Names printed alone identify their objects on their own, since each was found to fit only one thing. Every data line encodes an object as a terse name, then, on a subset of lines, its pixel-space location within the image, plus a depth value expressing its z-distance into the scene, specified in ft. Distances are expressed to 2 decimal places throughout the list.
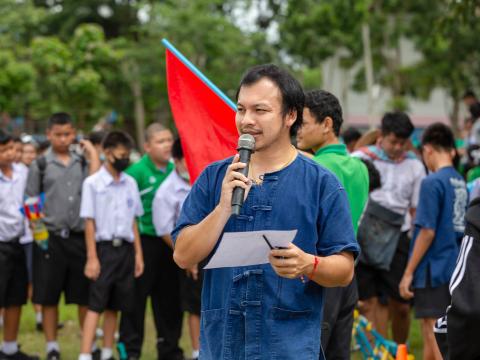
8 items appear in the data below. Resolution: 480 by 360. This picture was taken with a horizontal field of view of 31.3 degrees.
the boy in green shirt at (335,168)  16.97
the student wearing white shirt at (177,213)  25.96
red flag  17.62
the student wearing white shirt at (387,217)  25.09
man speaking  11.57
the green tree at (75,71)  86.38
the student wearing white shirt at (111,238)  25.03
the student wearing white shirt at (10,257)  26.68
